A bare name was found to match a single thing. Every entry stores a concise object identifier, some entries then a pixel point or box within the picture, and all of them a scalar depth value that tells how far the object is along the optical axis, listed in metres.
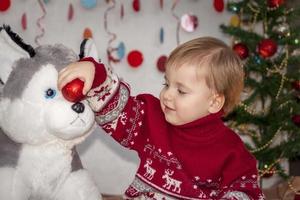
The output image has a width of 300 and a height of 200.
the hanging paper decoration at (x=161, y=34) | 2.36
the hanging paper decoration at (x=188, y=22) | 2.35
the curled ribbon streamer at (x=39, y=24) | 2.34
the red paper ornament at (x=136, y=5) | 2.32
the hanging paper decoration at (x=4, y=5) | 2.31
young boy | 1.25
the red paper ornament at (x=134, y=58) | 2.35
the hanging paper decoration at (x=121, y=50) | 2.35
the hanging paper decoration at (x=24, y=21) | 2.33
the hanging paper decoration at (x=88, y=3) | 2.29
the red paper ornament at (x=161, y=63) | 2.36
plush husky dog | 1.36
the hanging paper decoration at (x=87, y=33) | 2.32
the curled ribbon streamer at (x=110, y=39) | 2.35
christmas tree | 2.19
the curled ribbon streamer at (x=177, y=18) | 2.37
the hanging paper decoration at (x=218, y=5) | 2.37
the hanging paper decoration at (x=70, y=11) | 2.33
